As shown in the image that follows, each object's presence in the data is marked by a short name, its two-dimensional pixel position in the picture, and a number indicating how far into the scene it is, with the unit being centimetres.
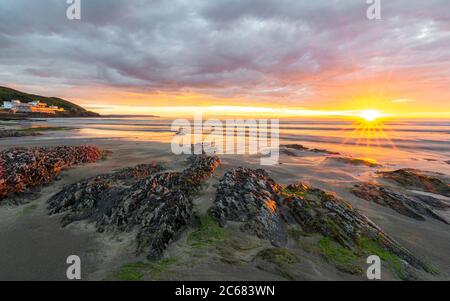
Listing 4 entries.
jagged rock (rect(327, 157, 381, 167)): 1961
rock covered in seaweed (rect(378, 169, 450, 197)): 1321
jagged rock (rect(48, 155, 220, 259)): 654
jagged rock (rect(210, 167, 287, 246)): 685
